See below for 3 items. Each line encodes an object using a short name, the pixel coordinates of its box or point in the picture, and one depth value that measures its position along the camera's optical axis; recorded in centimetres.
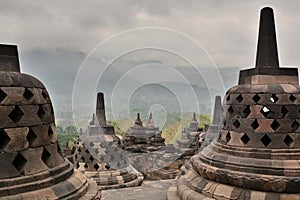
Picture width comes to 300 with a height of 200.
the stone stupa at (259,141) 449
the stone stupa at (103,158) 794
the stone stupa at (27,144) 320
